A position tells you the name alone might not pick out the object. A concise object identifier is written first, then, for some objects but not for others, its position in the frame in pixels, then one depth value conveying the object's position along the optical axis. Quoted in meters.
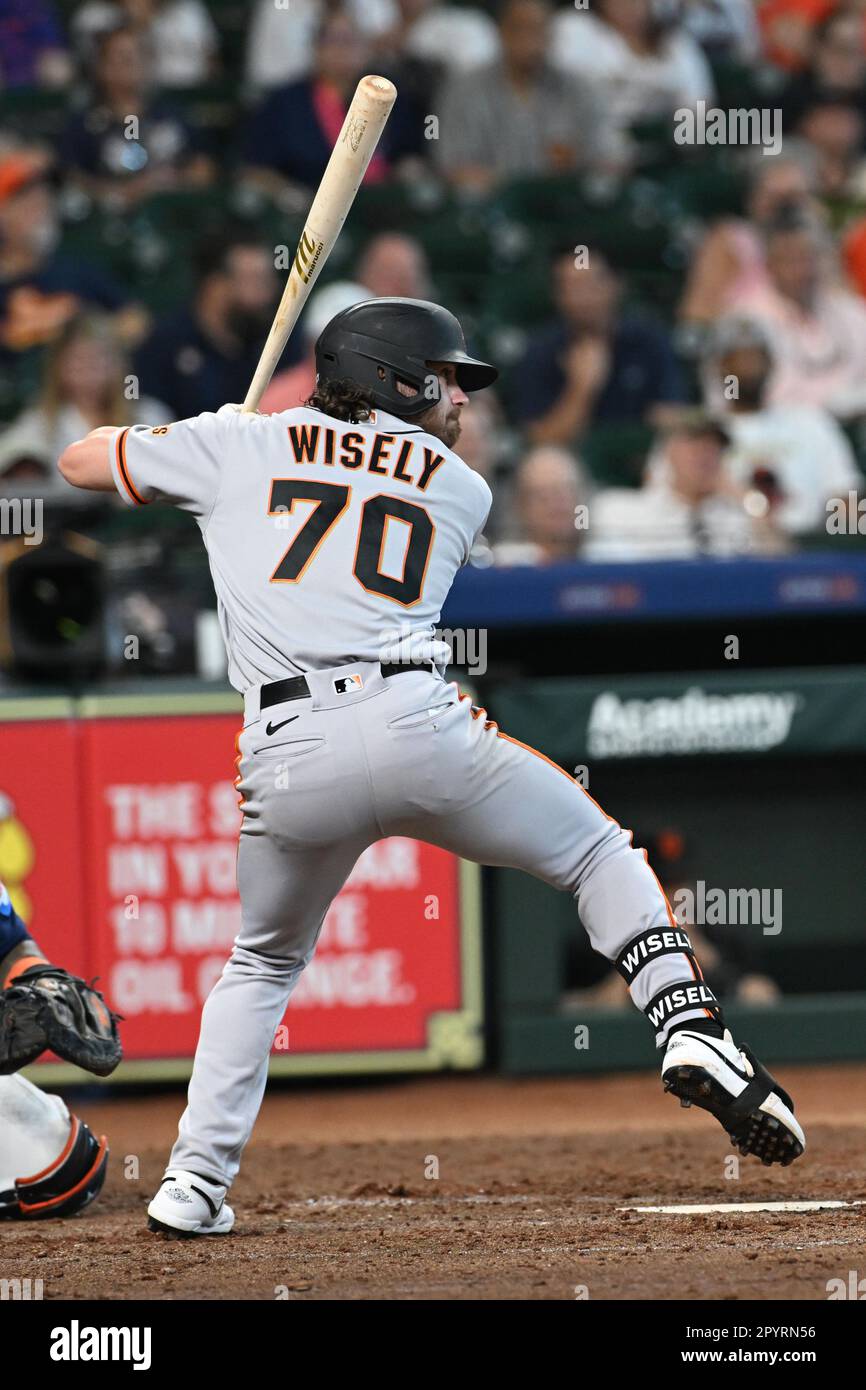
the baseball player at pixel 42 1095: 7.74
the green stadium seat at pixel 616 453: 15.02
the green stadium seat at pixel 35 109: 18.03
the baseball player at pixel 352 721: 7.02
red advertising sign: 12.12
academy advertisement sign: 12.57
